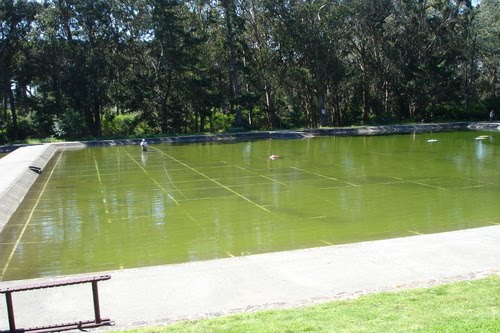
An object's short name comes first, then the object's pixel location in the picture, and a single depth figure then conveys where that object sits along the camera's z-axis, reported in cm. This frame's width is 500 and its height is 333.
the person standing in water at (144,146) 2970
